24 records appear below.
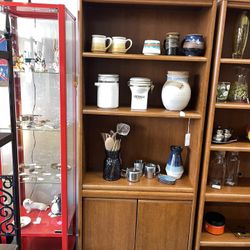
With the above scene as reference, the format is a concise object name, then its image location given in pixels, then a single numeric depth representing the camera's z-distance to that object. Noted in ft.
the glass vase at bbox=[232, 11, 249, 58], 5.05
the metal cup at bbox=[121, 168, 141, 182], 5.54
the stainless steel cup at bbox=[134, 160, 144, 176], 5.82
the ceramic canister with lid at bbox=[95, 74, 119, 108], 5.19
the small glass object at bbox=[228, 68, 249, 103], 5.37
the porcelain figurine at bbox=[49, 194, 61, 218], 5.97
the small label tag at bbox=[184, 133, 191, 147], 5.71
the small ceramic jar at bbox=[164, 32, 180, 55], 5.12
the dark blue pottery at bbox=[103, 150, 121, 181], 5.52
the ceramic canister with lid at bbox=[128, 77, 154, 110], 5.25
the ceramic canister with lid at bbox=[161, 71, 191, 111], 5.14
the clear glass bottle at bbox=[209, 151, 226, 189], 5.80
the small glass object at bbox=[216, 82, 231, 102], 5.23
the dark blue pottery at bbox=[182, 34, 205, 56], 4.98
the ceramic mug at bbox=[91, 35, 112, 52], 5.00
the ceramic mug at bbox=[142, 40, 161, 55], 5.06
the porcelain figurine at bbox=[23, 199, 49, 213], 6.13
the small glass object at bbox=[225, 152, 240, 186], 5.89
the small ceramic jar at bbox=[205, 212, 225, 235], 5.75
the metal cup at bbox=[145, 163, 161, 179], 5.76
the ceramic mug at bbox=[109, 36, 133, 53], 5.03
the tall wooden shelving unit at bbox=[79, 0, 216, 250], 5.22
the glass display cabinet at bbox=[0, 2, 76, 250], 5.11
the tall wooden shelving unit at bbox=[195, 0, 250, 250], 4.81
